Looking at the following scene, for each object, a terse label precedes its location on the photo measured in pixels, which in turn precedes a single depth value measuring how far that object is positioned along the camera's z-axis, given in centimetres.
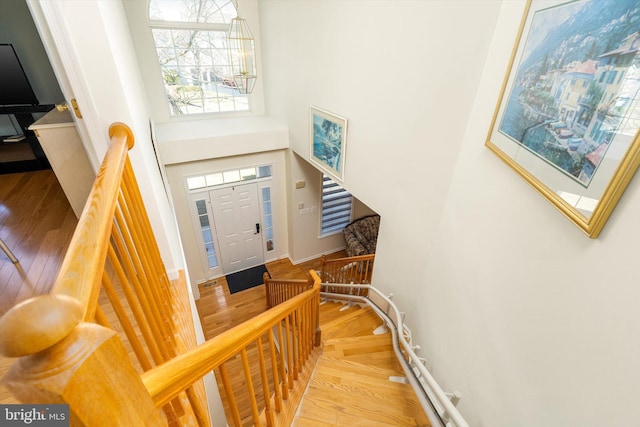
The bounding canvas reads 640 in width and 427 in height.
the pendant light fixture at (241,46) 490
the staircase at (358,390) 188
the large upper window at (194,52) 455
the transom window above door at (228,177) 496
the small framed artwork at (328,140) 363
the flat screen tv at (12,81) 422
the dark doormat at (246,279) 573
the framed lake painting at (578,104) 84
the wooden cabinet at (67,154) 187
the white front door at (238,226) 538
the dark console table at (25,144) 400
